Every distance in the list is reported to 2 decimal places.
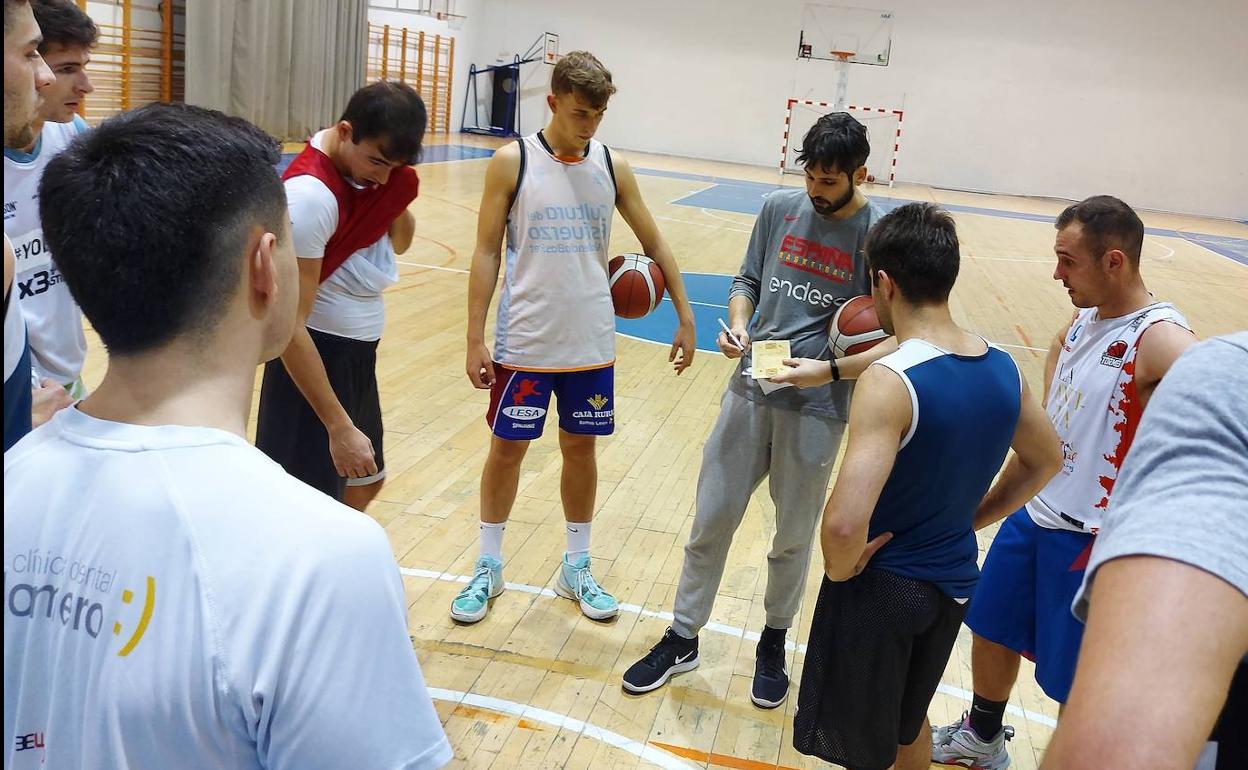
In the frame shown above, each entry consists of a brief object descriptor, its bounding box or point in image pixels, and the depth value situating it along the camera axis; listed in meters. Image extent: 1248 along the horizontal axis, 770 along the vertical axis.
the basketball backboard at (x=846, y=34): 21.97
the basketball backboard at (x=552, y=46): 23.92
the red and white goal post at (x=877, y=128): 22.81
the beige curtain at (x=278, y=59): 14.66
